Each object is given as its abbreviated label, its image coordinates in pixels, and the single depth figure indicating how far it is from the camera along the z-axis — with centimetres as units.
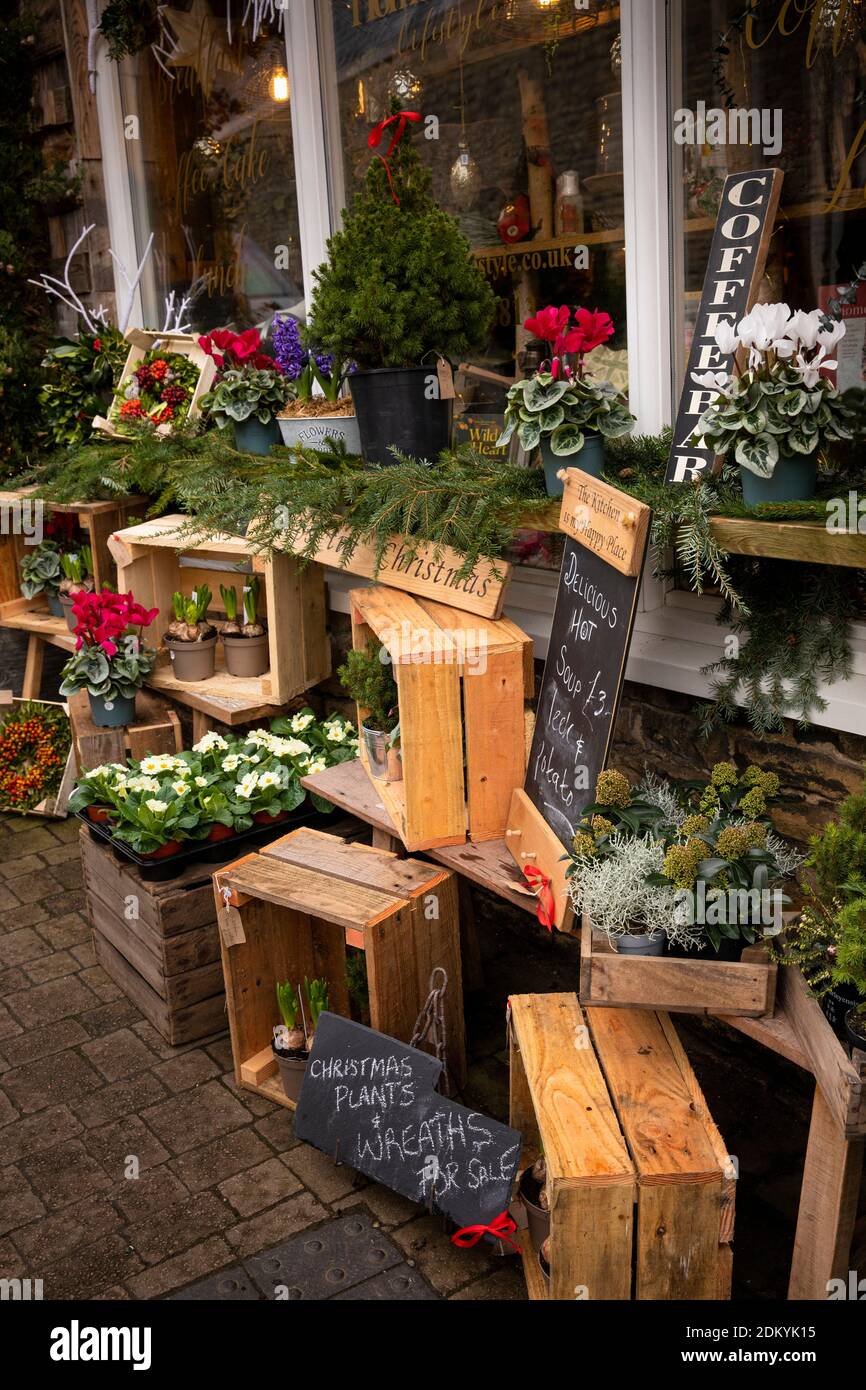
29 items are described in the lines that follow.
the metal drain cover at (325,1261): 304
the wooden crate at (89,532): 566
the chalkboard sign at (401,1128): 298
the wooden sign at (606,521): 284
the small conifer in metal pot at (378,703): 388
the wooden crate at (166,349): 543
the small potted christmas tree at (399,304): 382
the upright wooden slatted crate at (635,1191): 248
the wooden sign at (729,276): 313
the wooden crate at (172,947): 402
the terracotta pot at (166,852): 409
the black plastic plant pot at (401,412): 390
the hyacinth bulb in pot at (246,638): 495
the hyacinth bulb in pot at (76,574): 582
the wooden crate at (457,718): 335
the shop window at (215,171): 538
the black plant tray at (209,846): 409
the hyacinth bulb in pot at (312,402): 452
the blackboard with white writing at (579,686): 299
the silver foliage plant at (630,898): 267
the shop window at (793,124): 333
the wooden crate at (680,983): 260
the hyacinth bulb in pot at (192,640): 499
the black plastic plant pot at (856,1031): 232
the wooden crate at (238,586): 471
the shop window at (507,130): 397
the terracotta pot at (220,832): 421
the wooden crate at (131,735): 495
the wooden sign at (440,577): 351
